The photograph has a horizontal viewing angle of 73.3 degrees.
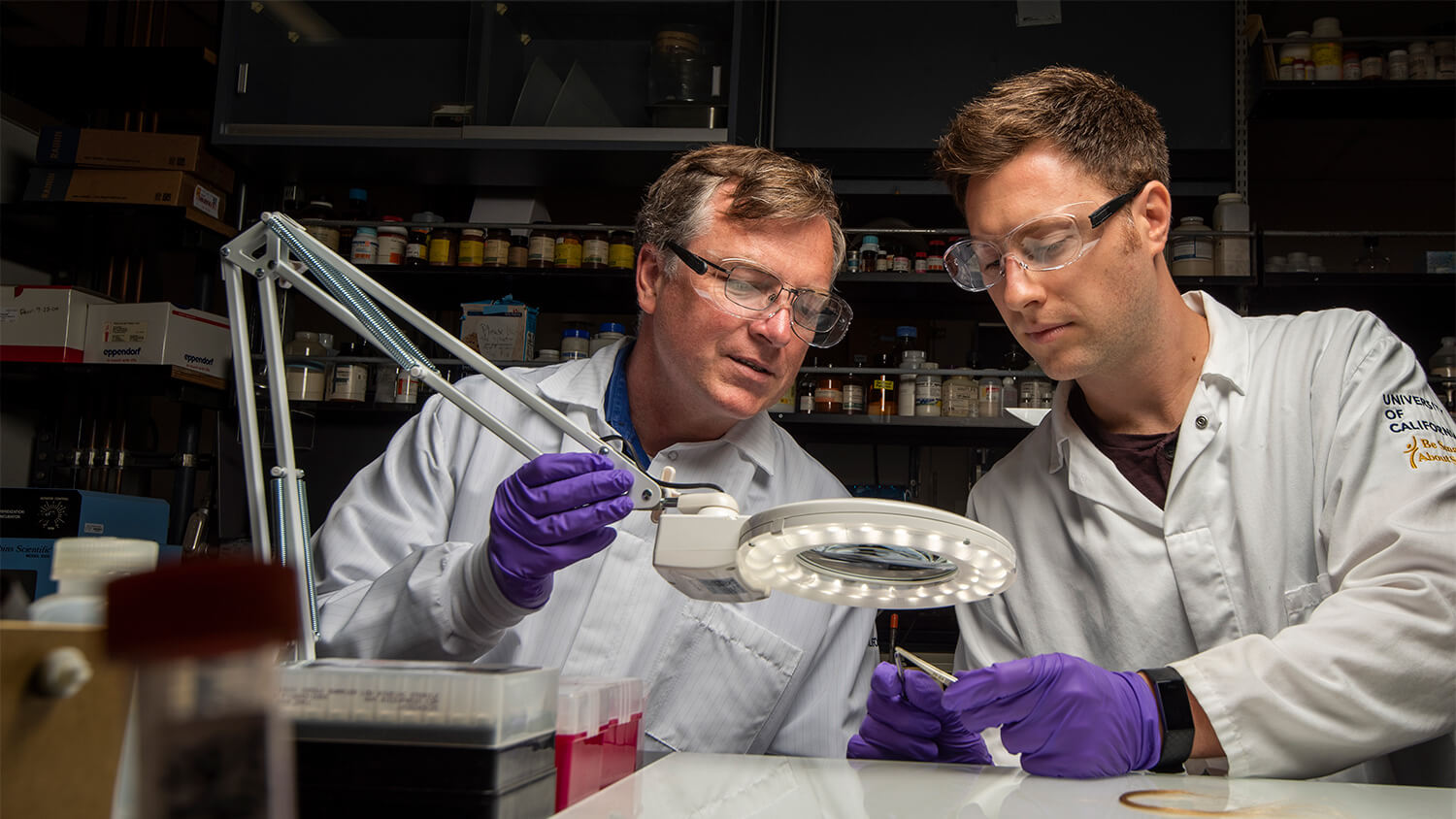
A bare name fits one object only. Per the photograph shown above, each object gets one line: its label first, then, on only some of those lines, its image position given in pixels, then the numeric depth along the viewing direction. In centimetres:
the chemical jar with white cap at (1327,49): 293
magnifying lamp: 73
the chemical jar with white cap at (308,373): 305
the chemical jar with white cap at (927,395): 293
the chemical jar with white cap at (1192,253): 285
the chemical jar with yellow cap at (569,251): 307
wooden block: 44
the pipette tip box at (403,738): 63
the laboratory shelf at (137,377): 295
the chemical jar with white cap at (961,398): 294
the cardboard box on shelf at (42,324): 296
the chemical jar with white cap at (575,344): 306
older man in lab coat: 146
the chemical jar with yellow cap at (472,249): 311
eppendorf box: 292
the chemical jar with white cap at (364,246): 309
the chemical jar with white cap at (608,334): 304
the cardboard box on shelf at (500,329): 306
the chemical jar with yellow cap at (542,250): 308
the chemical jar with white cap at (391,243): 312
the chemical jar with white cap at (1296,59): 293
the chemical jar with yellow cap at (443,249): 312
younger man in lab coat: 105
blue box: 261
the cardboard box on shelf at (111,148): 308
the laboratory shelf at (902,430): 286
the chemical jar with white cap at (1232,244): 283
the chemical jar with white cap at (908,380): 296
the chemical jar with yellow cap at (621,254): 304
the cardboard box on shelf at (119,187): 303
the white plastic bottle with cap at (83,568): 50
